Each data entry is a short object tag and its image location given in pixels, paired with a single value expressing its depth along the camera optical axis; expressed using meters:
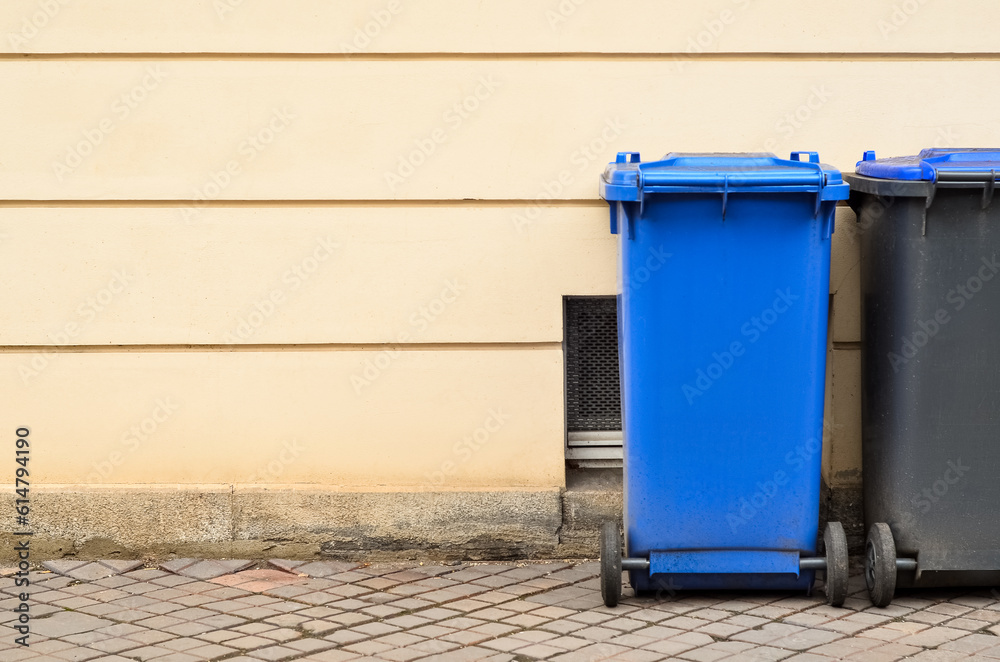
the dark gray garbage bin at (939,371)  3.83
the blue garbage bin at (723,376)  3.87
